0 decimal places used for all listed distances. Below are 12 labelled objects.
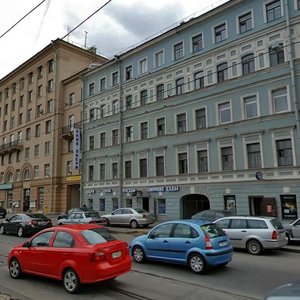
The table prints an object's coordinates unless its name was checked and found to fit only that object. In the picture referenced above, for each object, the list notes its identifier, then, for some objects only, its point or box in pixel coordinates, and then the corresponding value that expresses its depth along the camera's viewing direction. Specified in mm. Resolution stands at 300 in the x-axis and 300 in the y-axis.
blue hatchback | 9523
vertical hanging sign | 37438
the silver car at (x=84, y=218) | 23312
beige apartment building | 41969
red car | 7523
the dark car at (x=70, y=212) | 25294
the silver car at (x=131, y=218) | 24500
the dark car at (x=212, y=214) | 18016
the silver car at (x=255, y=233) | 12977
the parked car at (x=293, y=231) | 15140
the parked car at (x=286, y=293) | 3430
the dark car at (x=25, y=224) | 20234
